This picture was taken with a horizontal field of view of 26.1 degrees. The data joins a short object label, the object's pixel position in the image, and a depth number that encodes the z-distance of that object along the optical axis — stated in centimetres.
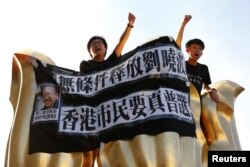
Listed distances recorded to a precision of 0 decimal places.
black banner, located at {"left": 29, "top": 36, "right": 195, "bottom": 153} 530
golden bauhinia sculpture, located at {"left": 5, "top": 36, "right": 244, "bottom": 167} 509
